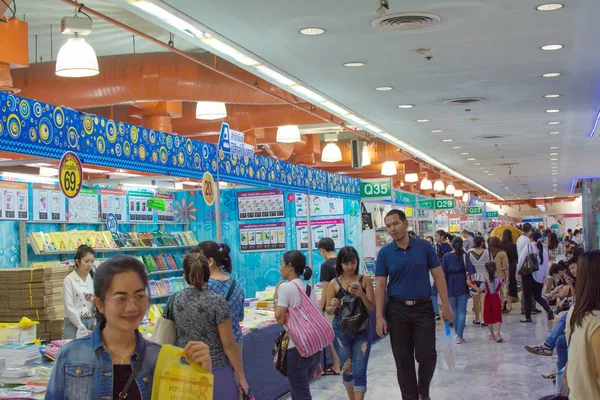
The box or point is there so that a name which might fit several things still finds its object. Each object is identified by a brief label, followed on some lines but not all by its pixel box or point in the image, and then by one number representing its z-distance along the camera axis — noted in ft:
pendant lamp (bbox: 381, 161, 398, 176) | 56.90
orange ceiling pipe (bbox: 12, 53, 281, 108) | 28.84
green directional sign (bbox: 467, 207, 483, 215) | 110.01
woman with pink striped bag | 18.65
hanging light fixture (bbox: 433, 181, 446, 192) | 79.92
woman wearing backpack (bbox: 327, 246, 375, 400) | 21.09
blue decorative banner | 16.93
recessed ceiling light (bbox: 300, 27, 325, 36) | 18.81
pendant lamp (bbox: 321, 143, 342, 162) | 47.32
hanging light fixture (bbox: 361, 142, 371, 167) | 56.16
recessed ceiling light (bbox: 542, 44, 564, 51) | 21.24
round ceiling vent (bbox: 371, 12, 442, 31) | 17.89
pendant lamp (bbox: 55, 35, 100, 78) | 22.26
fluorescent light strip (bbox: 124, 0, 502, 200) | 16.38
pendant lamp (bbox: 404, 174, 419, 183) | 73.10
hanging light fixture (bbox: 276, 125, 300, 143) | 38.60
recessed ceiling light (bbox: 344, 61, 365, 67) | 22.74
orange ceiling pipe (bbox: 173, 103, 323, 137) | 39.34
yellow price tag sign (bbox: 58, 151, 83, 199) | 18.15
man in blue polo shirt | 20.49
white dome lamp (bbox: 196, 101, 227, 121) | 32.86
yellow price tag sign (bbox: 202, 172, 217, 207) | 24.06
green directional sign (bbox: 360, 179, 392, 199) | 43.72
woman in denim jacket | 7.72
